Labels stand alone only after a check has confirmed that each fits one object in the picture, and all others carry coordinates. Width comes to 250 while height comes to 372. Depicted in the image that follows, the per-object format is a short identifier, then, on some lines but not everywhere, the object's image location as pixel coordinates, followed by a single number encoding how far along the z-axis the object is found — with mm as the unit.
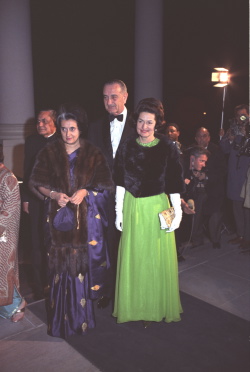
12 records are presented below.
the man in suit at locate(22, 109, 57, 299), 3539
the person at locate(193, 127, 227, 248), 4930
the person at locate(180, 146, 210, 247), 4734
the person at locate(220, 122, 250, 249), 4961
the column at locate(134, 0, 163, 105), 8297
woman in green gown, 2822
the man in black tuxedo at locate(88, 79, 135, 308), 3260
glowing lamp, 9898
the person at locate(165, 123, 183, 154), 5773
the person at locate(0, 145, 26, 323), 2807
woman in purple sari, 2631
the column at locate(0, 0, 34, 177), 7735
